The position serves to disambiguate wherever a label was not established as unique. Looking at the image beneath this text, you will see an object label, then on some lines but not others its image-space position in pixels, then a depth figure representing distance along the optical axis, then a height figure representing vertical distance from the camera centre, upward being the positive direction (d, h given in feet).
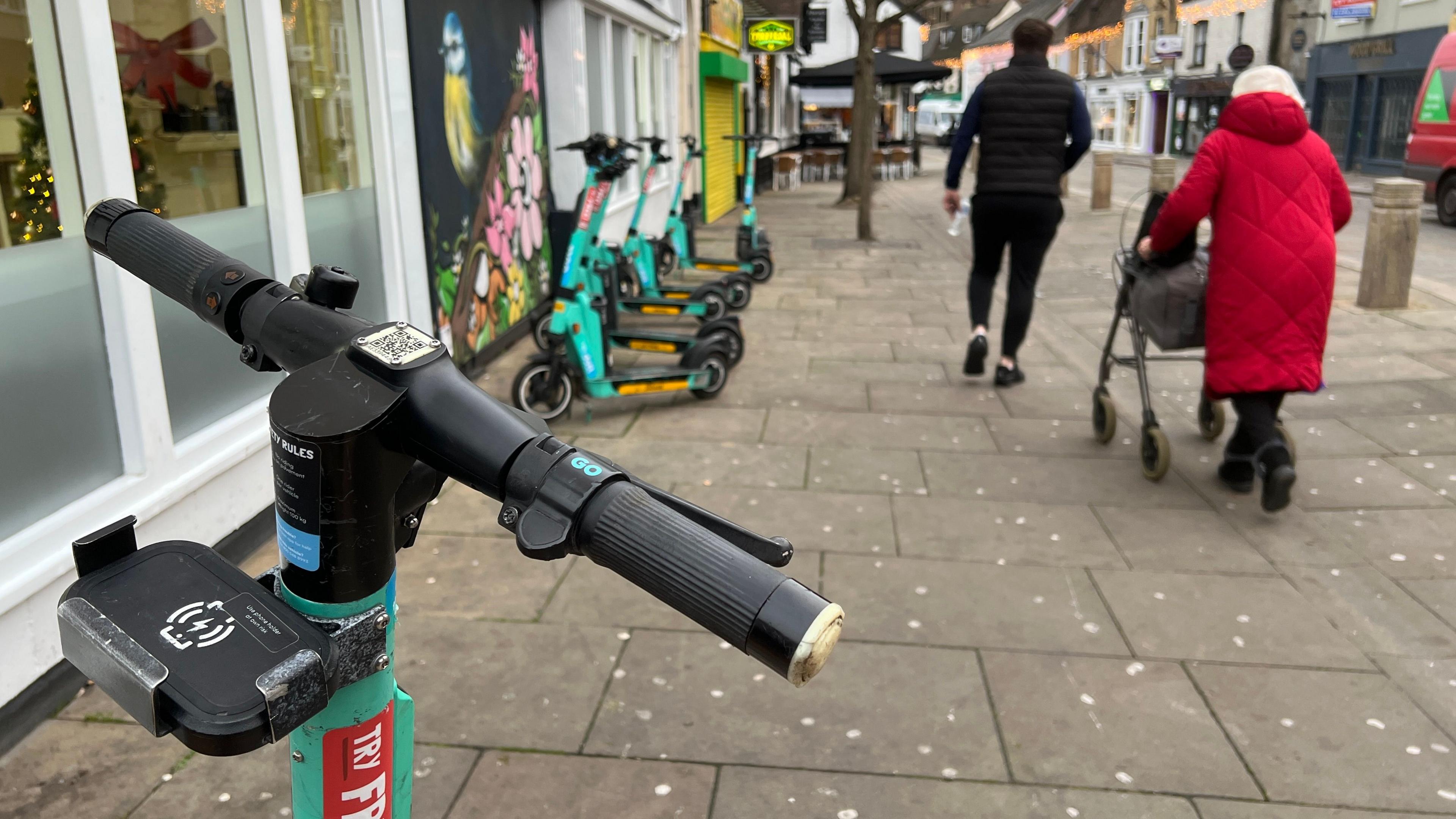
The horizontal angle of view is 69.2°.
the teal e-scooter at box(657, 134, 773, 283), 33.94 -3.06
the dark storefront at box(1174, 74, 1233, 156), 126.72 +4.21
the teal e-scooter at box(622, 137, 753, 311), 28.91 -3.46
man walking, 20.01 -0.05
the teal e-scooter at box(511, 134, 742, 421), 18.60 -3.53
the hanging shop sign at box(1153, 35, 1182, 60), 135.95 +11.99
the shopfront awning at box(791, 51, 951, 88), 81.05 +5.86
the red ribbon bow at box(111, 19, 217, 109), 11.88 +1.20
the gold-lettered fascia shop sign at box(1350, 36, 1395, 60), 88.63 +7.51
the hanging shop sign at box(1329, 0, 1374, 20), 88.84 +10.62
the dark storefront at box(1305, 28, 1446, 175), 86.12 +3.85
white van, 177.68 +5.24
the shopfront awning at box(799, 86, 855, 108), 112.37 +5.64
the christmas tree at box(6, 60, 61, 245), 10.02 -0.17
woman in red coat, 14.06 -1.38
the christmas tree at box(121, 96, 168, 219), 11.87 -0.13
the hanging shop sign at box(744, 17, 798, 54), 69.10 +7.46
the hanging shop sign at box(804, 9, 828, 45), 95.45 +10.98
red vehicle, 53.21 +0.09
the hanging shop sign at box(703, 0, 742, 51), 58.85 +7.67
